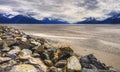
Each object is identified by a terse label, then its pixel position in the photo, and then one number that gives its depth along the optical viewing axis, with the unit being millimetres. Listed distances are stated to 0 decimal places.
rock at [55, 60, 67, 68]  3979
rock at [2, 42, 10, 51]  4670
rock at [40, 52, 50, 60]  4292
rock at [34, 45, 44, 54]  4643
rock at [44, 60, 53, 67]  4019
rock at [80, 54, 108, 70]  4110
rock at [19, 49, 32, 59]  4038
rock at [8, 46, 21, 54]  4404
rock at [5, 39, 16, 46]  5117
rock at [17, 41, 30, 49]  5023
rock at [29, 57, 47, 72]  3724
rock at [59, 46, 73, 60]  4376
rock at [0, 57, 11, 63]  3926
